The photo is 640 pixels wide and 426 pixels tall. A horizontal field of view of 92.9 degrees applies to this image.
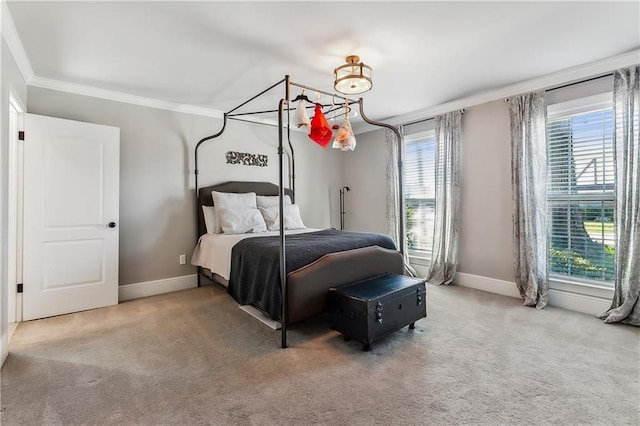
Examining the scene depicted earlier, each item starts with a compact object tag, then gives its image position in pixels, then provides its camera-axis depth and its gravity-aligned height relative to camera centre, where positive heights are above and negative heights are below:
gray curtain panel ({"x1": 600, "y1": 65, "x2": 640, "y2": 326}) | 2.64 +0.16
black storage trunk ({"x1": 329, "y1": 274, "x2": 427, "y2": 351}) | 2.18 -0.69
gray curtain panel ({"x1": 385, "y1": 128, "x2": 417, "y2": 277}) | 4.62 +0.39
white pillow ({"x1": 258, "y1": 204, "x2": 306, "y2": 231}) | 4.01 +0.00
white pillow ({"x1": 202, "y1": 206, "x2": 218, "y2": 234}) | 3.82 -0.02
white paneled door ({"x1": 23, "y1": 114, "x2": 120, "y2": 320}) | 2.88 +0.02
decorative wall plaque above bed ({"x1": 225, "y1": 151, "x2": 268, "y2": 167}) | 4.32 +0.86
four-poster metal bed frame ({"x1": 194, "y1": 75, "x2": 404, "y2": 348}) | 2.27 -0.21
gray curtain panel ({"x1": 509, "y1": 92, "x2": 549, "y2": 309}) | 3.19 +0.20
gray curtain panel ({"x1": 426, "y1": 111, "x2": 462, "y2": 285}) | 3.92 +0.22
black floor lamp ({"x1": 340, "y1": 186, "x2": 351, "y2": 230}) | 5.59 +0.20
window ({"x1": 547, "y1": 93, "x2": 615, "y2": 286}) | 2.89 +0.25
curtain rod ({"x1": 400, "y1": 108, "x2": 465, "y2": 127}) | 4.27 +1.38
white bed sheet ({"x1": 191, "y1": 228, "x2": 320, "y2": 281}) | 3.08 -0.37
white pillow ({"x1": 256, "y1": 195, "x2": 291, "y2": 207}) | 4.29 +0.23
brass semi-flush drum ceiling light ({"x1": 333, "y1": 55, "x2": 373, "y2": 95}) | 2.53 +1.17
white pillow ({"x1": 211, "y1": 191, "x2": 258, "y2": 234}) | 3.80 +0.21
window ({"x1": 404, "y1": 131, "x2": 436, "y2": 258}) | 4.37 +0.37
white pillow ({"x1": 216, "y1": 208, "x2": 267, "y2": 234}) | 3.64 -0.05
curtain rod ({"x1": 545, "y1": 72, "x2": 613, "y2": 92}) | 2.85 +1.31
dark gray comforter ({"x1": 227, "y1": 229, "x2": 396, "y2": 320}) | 2.34 -0.35
